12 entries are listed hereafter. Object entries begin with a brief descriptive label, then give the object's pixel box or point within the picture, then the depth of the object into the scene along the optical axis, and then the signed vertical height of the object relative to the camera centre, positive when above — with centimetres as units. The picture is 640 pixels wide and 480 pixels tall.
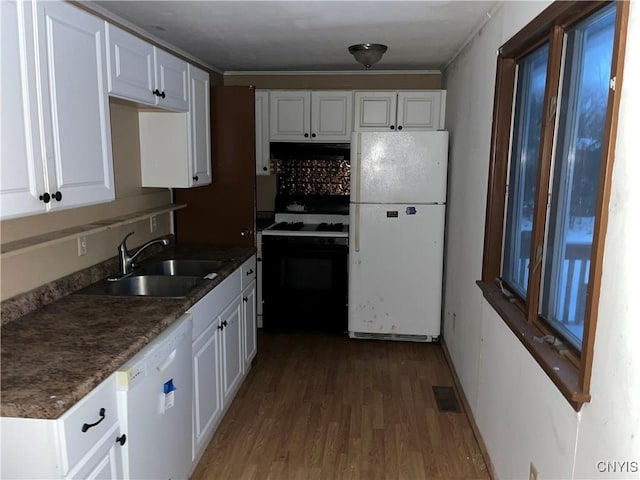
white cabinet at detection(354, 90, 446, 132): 412 +49
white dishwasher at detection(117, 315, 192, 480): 167 -89
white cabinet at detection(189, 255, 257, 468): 240 -100
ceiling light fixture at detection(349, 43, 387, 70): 320 +75
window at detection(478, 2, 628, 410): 145 -3
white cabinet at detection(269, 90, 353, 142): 422 +45
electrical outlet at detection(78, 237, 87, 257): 246 -40
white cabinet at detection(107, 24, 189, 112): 217 +45
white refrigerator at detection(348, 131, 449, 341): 381 -49
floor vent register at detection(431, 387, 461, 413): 305 -143
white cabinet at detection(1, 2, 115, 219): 155 +19
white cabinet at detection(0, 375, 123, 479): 132 -75
